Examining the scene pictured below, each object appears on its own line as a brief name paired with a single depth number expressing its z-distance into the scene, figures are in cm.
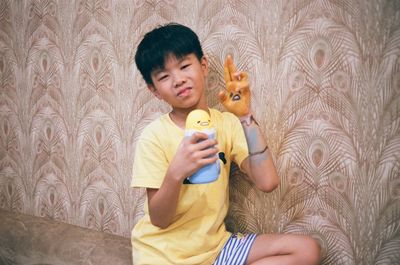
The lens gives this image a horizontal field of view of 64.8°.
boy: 83
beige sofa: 109
